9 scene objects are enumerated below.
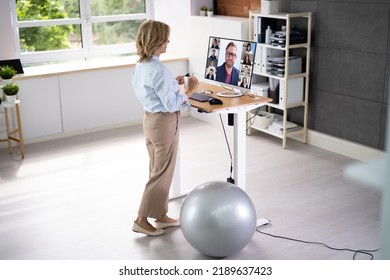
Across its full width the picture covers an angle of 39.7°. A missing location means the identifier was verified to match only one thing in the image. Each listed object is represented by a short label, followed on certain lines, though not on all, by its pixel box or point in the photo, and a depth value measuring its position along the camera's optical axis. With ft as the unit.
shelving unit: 17.54
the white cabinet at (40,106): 19.15
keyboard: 12.46
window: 20.85
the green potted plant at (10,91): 17.35
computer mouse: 12.03
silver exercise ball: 10.21
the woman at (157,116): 11.09
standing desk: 11.91
